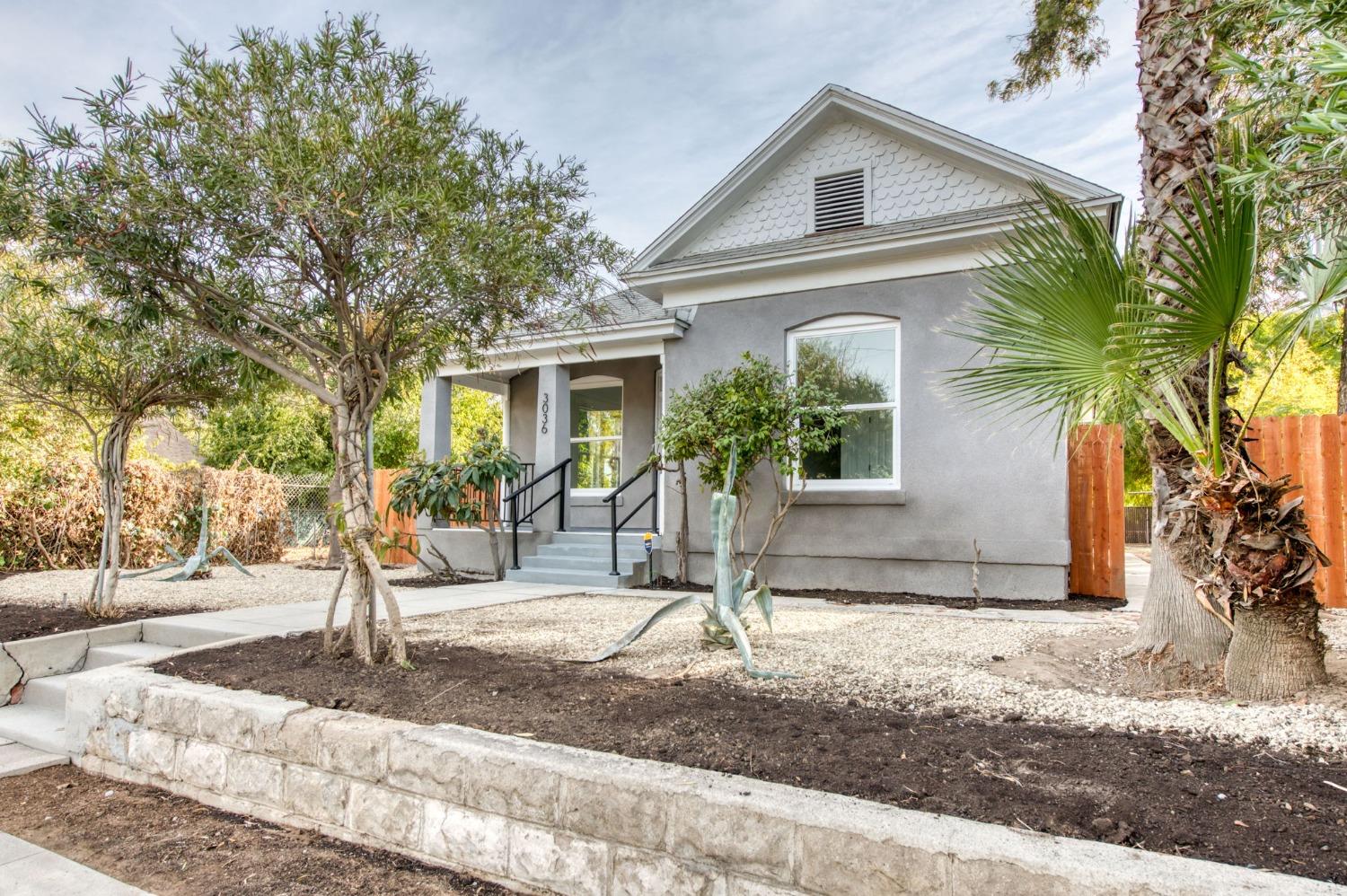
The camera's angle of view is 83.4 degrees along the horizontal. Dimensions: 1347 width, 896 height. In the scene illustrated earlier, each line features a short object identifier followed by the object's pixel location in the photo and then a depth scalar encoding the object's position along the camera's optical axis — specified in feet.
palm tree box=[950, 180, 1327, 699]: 9.72
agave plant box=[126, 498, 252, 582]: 29.86
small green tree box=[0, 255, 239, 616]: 18.11
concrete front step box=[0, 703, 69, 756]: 13.51
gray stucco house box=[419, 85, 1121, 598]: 24.34
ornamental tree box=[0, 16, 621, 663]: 11.70
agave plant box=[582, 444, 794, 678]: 13.56
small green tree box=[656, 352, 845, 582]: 24.98
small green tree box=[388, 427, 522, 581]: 30.55
